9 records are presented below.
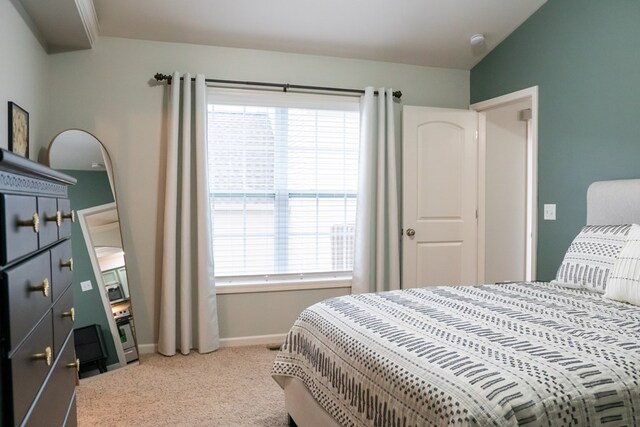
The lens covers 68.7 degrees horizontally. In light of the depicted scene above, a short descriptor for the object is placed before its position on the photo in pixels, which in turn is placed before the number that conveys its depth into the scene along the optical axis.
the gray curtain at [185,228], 3.38
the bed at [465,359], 1.20
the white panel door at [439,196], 3.94
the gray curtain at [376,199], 3.79
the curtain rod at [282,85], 3.42
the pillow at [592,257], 2.38
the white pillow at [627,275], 2.12
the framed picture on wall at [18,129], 2.49
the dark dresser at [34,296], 0.91
